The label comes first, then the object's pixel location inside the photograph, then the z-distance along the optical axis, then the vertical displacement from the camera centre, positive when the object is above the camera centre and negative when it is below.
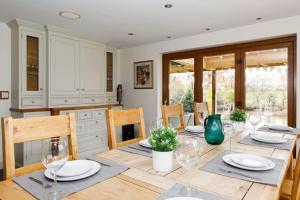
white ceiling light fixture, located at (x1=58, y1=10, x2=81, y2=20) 2.73 +1.13
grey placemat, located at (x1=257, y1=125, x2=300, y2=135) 1.95 -0.32
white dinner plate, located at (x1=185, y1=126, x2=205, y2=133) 1.92 -0.30
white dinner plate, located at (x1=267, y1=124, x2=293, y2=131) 2.04 -0.30
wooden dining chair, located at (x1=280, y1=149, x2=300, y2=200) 0.82 -0.53
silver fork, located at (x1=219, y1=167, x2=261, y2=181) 0.95 -0.35
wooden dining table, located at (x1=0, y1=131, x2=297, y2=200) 0.76 -0.36
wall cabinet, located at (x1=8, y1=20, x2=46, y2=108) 3.09 +0.53
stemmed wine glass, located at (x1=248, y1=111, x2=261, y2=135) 1.83 -0.18
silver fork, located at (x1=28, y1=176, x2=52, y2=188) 0.84 -0.35
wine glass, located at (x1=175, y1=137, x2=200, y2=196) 0.87 -0.24
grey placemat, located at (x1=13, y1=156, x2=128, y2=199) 0.79 -0.35
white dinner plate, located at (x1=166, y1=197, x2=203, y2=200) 0.72 -0.35
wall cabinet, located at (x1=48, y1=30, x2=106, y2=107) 3.42 +0.50
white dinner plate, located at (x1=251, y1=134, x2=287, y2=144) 1.51 -0.31
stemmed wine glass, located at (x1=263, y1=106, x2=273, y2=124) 2.14 -0.16
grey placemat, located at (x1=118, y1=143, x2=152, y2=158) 1.29 -0.34
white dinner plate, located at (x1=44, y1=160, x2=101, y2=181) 0.87 -0.33
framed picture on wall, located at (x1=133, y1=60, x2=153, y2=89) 4.41 +0.51
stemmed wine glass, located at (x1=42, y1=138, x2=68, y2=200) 0.83 -0.24
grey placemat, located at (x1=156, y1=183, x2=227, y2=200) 0.75 -0.36
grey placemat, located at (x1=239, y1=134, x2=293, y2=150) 1.42 -0.34
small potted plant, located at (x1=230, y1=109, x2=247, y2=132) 2.04 -0.20
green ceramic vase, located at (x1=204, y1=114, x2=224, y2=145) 1.45 -0.22
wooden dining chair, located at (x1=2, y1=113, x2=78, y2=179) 1.00 -0.19
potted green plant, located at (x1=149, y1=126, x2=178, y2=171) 0.99 -0.24
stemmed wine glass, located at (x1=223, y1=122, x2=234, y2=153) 1.48 -0.23
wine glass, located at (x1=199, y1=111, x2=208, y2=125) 2.70 -0.21
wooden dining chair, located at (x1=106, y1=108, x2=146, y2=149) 1.54 -0.18
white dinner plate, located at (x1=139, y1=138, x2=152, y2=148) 1.40 -0.32
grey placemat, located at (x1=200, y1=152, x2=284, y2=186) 0.90 -0.35
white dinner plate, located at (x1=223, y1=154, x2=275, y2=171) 0.99 -0.33
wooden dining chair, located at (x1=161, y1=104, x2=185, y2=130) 2.15 -0.15
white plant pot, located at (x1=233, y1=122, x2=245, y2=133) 2.01 -0.28
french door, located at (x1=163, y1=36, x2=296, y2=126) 3.09 +0.36
